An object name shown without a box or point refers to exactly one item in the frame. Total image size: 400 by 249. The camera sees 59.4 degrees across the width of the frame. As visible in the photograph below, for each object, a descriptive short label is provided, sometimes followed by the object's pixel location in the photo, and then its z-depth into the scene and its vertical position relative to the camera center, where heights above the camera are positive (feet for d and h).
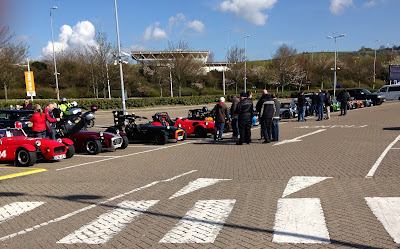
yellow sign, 117.61 +5.35
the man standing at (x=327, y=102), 72.90 -3.11
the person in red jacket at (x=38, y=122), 38.19 -2.57
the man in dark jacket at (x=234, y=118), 48.43 -3.79
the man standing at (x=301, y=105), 69.10 -3.44
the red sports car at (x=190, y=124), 54.03 -4.96
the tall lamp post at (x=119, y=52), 82.99 +10.06
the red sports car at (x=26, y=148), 33.63 -4.84
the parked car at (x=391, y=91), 147.05 -2.78
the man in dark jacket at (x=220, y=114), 47.80 -3.08
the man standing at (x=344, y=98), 79.91 -2.65
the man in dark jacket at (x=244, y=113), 41.65 -2.69
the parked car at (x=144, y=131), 48.26 -5.06
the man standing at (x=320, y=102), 70.69 -3.01
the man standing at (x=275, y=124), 43.98 -4.44
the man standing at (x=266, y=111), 42.47 -2.60
